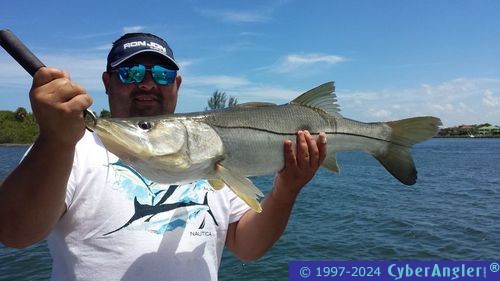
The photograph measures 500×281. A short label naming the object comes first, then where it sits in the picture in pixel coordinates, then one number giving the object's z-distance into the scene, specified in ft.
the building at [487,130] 479.74
